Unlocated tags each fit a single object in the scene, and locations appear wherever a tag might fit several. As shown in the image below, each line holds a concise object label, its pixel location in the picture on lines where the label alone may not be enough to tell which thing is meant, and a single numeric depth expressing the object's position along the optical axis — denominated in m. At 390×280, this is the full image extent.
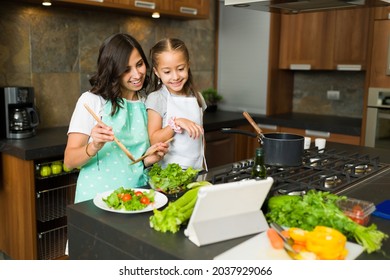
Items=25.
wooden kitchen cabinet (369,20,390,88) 3.04
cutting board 0.96
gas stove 1.40
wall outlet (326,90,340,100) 3.75
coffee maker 2.41
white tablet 0.99
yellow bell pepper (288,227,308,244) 0.98
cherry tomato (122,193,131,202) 1.20
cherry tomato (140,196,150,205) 1.22
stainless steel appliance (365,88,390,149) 3.09
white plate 1.17
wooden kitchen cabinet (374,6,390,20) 3.00
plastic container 1.11
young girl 1.66
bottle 1.35
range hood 1.78
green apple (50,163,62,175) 2.38
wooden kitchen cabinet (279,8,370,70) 3.27
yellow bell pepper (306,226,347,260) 0.92
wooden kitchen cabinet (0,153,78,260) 2.33
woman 1.55
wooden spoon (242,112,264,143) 1.64
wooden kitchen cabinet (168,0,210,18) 3.14
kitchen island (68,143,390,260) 0.97
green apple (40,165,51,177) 2.34
